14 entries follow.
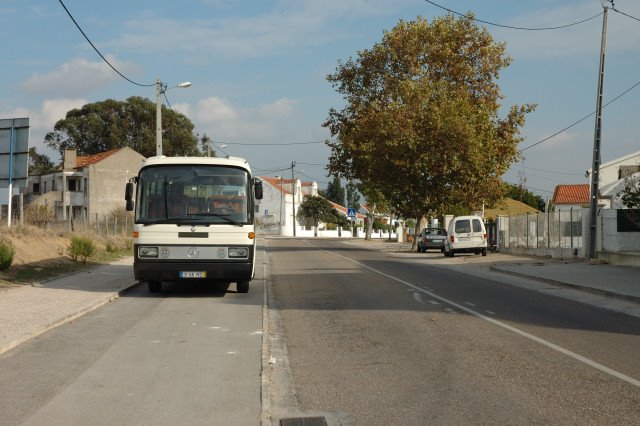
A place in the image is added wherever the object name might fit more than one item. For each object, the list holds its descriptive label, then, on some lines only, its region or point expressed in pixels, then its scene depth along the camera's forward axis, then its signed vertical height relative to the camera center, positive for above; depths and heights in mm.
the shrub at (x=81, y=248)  23672 -714
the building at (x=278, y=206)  108788 +3392
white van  36031 -210
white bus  15141 +152
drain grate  6203 -1621
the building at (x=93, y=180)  71750 +4481
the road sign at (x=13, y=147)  22978 +2395
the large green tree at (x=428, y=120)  41625 +6348
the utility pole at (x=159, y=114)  29931 +4708
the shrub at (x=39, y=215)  29688 +412
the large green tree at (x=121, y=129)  85812 +11301
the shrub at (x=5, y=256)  18595 -777
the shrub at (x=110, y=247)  30739 -888
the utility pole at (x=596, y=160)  26438 +2529
